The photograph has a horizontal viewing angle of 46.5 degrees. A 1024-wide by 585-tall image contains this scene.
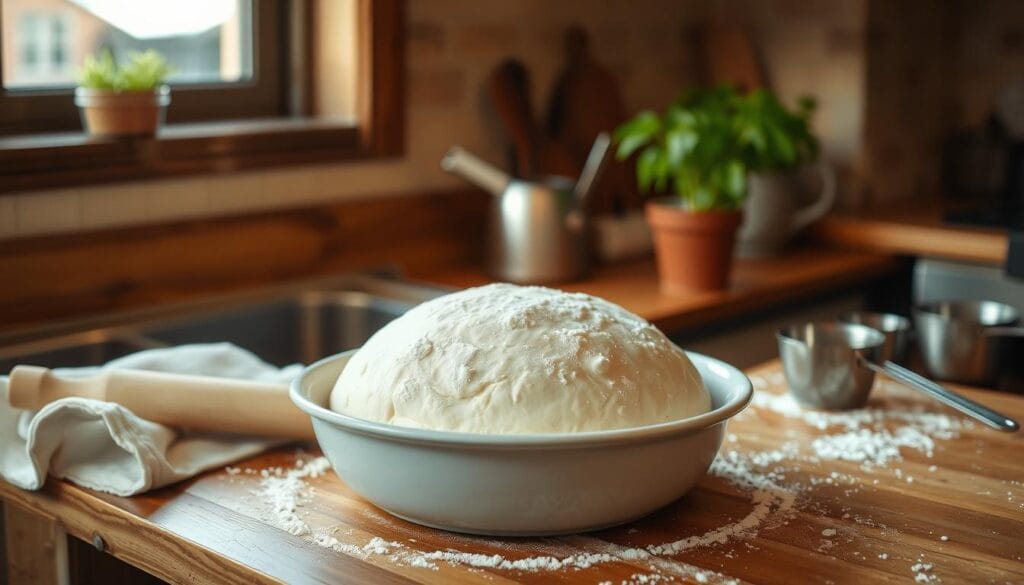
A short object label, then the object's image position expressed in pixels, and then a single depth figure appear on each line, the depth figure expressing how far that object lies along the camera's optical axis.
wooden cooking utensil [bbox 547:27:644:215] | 2.64
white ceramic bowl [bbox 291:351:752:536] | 0.99
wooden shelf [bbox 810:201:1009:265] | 2.48
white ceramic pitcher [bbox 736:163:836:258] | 2.63
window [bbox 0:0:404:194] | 1.86
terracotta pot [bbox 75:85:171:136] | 1.82
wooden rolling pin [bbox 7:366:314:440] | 1.24
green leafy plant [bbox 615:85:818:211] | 2.21
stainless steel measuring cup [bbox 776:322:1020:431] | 1.42
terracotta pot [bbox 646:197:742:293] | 2.20
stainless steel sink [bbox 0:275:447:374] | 1.73
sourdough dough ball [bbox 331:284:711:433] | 1.03
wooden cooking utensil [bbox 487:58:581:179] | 2.47
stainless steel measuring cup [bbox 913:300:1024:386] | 1.57
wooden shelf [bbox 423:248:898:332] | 2.14
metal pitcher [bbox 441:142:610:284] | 2.25
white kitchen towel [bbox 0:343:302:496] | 1.16
